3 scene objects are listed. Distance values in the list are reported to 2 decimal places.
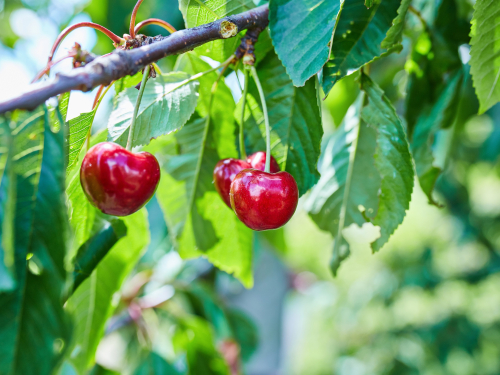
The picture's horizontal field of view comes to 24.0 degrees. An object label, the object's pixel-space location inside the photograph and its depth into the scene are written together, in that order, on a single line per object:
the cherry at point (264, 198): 0.39
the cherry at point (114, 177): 0.39
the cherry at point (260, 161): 0.42
